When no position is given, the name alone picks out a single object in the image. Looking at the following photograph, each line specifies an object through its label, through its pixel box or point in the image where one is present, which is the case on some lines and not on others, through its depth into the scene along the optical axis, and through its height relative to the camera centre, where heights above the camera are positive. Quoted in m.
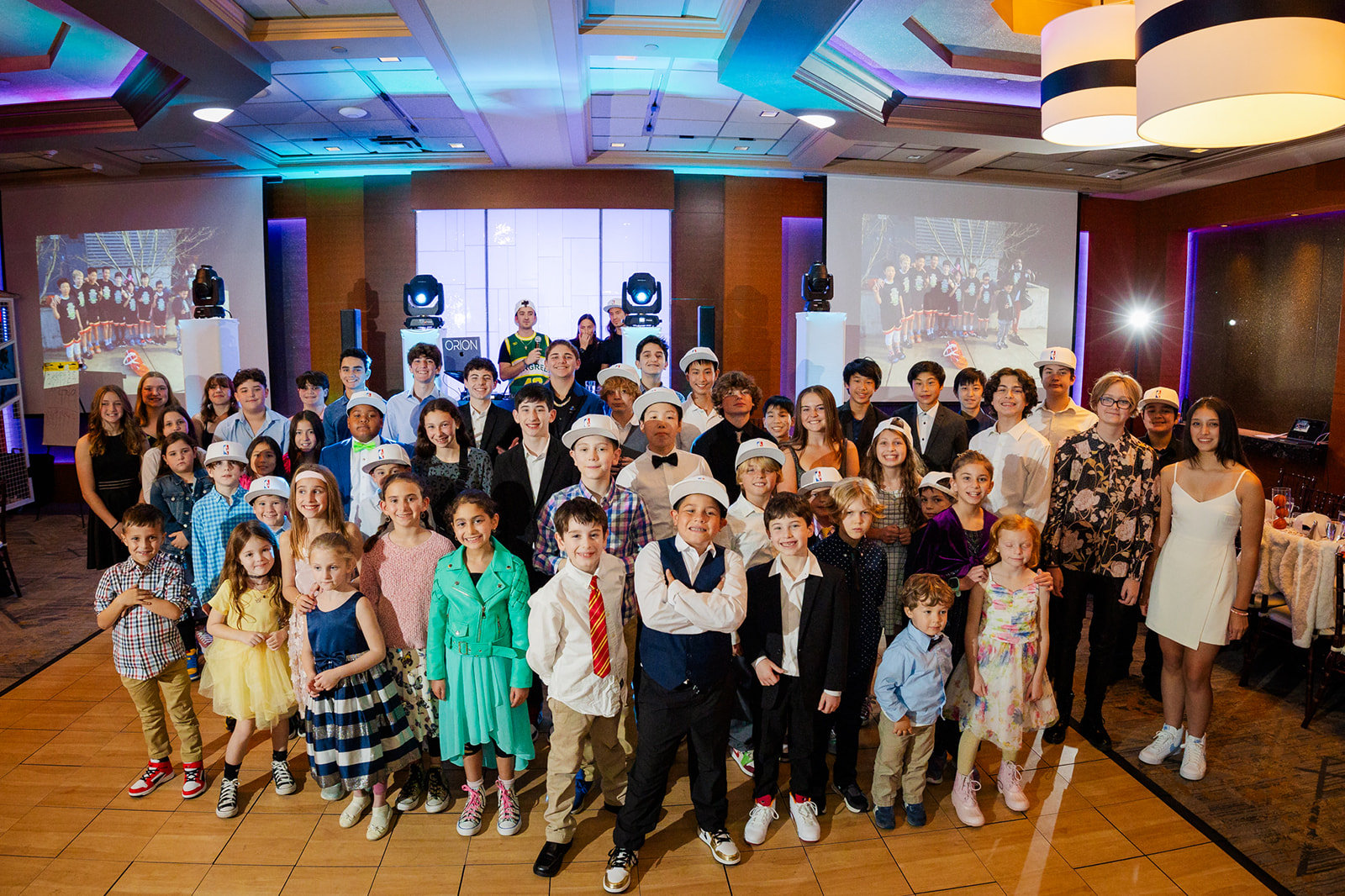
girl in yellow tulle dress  2.81 -1.05
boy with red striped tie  2.50 -0.96
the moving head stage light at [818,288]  6.91 +0.69
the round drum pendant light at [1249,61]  1.40 +0.57
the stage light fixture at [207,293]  6.43 +0.61
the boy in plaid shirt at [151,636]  2.88 -1.03
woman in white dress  2.97 -0.81
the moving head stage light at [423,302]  6.95 +0.57
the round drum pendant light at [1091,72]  2.10 +0.81
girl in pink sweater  2.78 -0.82
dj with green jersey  5.56 +0.10
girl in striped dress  2.62 -1.13
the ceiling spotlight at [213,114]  5.68 +1.90
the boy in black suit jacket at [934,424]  3.86 -0.32
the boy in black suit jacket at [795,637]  2.58 -0.94
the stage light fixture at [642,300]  6.81 +0.57
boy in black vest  2.43 -0.94
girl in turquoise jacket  2.62 -0.96
